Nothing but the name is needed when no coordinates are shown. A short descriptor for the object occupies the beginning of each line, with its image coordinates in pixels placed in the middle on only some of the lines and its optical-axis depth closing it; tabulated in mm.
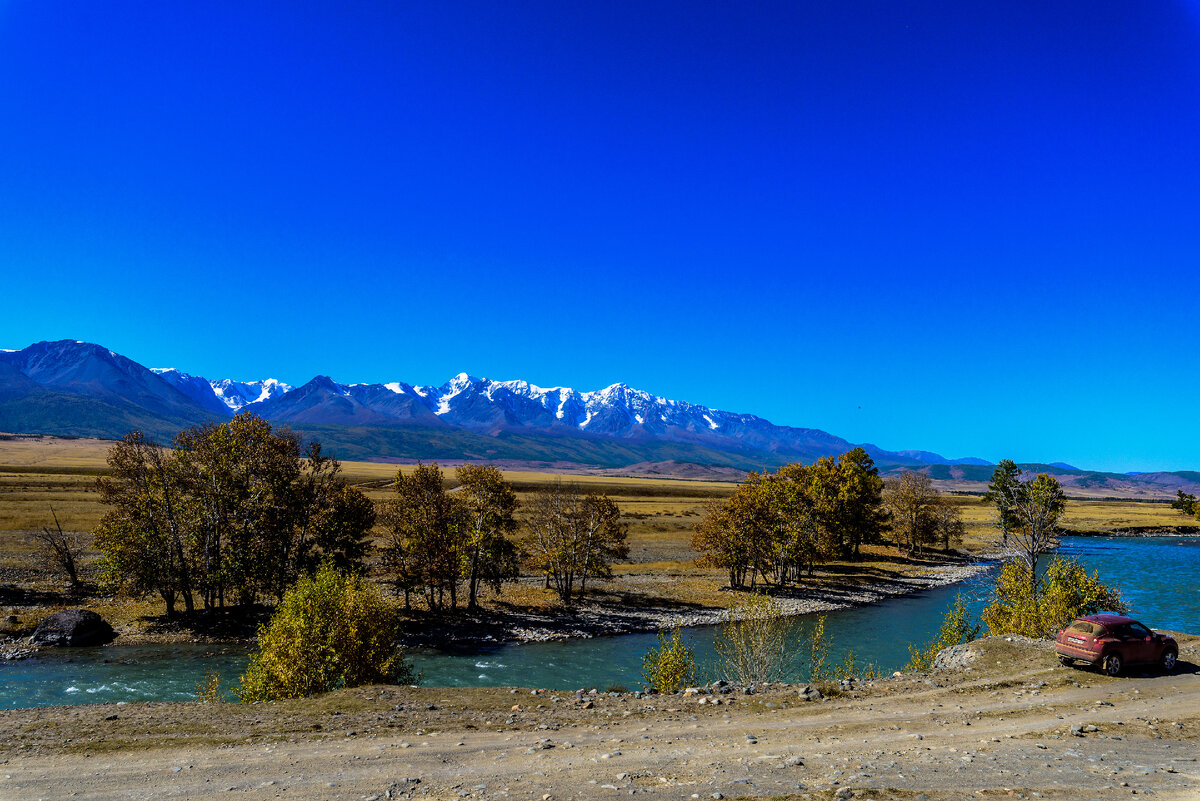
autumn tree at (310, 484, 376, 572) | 57625
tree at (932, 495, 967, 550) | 116644
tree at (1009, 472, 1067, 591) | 44344
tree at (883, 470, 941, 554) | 110750
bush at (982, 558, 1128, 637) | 36406
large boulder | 45438
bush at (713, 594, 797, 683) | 32000
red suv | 27047
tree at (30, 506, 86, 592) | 61719
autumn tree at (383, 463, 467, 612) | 57531
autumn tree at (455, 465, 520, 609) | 59875
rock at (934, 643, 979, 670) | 30919
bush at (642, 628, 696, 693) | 29672
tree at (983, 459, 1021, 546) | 53306
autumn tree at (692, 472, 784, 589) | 75062
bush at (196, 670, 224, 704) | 26641
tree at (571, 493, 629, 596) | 66750
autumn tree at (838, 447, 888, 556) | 98000
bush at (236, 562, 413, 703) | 28594
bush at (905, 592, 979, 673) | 36609
